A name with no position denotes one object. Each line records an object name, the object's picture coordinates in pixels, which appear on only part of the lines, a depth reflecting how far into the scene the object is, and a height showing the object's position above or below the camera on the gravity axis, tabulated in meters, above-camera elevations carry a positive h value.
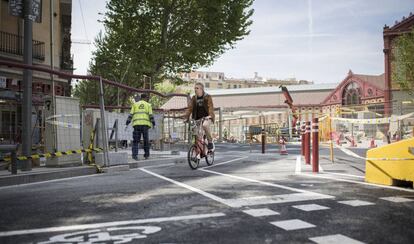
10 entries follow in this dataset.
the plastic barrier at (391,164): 5.72 -0.57
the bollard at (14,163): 7.10 -0.58
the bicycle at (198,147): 9.05 -0.45
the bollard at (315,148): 8.19 -0.43
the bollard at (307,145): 10.46 -0.48
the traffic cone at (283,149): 14.81 -0.81
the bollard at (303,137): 12.57 -0.32
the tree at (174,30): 25.39 +6.53
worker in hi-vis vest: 10.68 +0.27
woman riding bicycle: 9.50 +0.50
